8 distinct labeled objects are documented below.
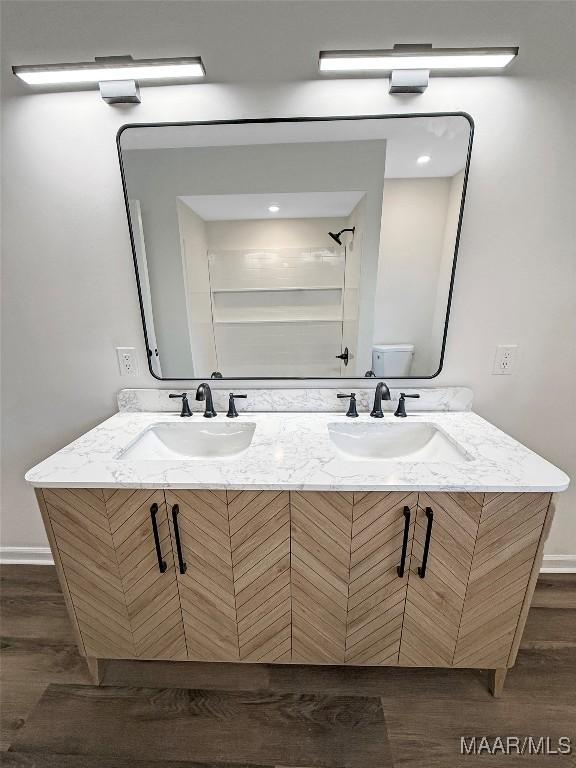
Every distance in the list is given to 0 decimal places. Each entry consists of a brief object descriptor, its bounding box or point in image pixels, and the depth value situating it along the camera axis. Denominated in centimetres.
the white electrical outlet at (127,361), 150
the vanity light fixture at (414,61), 107
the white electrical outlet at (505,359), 142
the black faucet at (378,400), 140
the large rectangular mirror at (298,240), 126
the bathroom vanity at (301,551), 97
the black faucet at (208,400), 144
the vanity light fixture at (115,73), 111
